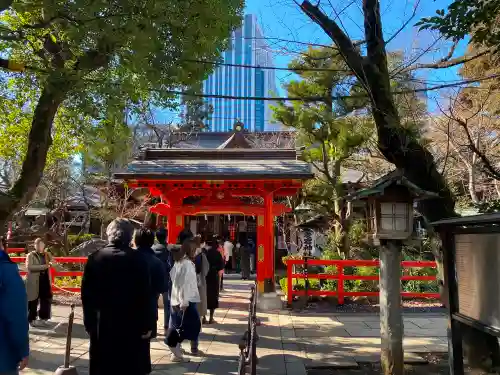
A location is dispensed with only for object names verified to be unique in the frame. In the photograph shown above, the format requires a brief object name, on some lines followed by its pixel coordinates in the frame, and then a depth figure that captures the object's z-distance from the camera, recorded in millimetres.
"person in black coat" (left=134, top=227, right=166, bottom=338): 4072
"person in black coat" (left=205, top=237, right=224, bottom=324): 8430
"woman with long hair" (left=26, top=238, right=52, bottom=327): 7480
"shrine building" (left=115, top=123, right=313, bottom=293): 10562
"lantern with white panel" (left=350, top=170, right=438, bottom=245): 5438
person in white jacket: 5770
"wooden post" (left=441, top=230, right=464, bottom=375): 4352
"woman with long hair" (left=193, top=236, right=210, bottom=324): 7355
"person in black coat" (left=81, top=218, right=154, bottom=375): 3506
